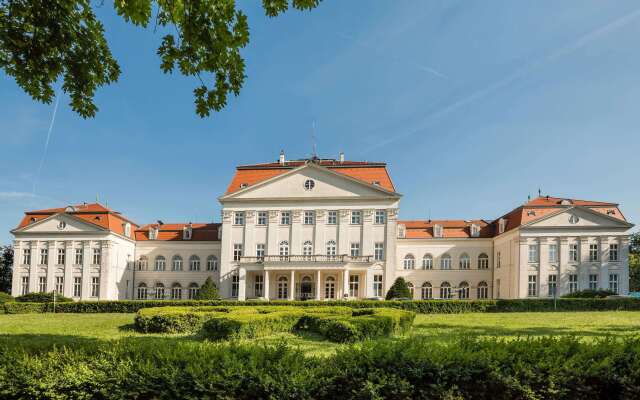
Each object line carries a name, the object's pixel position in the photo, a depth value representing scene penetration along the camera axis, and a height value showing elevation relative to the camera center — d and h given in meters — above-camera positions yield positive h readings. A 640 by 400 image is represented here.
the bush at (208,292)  38.54 -3.51
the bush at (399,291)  36.78 -2.93
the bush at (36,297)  41.22 -4.50
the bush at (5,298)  37.01 -4.25
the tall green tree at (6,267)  60.62 -3.19
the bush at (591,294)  37.20 -2.82
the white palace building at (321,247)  42.78 +0.07
